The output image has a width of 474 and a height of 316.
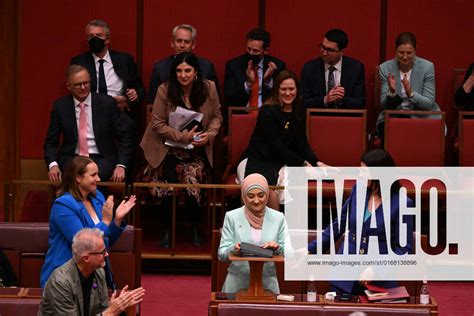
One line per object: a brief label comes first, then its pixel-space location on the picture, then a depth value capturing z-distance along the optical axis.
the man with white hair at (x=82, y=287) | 11.48
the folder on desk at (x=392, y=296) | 12.56
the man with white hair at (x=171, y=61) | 17.78
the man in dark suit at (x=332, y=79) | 18.12
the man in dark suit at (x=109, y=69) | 18.12
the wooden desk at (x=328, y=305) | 12.11
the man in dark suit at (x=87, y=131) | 17.25
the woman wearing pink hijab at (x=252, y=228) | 13.42
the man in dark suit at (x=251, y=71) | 18.02
